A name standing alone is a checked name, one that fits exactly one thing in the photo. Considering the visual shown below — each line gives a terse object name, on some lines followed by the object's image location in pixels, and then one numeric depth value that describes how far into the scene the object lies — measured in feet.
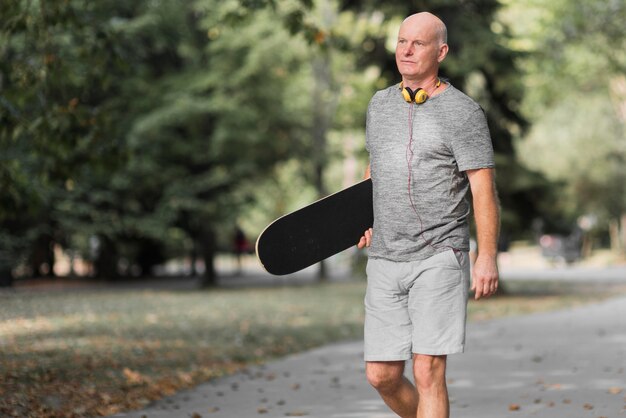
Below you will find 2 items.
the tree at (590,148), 261.50
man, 27.19
